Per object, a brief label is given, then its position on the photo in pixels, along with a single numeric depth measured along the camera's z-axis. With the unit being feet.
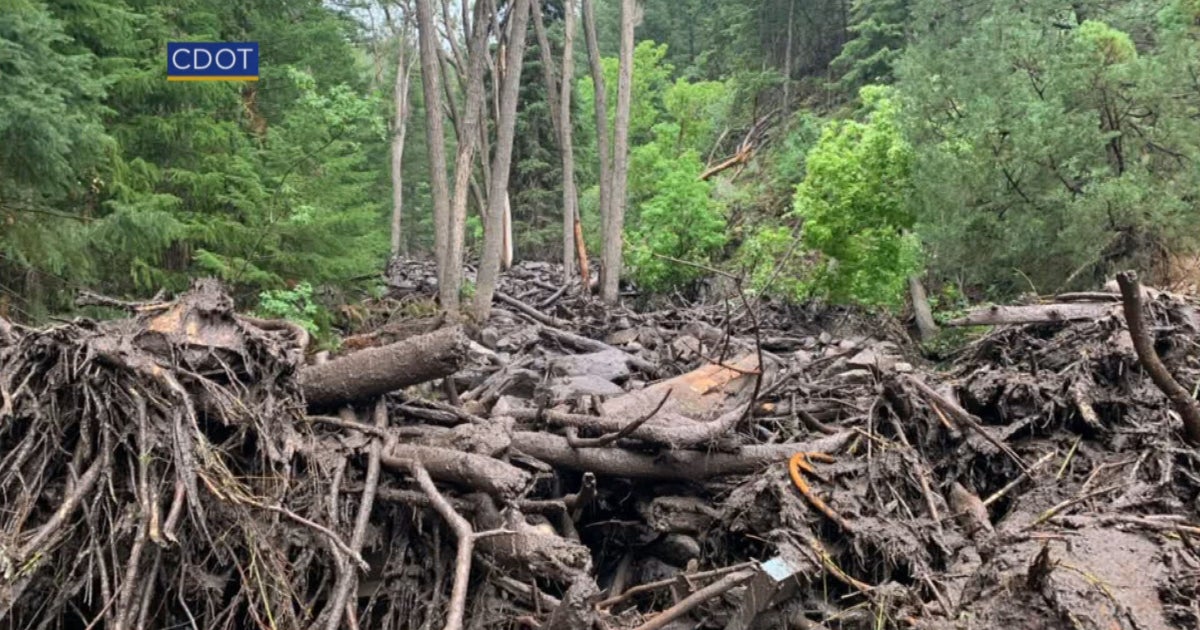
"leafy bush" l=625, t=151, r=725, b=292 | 55.72
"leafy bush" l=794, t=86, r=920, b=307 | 43.52
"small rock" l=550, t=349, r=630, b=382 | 25.70
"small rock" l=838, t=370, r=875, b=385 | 19.67
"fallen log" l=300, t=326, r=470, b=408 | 13.58
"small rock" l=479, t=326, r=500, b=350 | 34.87
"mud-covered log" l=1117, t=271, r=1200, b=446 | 9.33
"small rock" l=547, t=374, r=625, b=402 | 20.74
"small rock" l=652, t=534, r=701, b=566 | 13.85
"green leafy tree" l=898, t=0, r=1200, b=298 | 34.55
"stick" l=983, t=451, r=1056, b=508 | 13.41
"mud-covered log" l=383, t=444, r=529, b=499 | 11.72
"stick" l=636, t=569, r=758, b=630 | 10.30
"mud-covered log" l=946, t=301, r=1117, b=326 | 18.45
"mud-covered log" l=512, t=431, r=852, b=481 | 14.25
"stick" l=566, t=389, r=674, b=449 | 13.31
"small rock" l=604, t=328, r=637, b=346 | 36.63
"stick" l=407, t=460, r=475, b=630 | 9.32
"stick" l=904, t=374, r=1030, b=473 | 13.83
